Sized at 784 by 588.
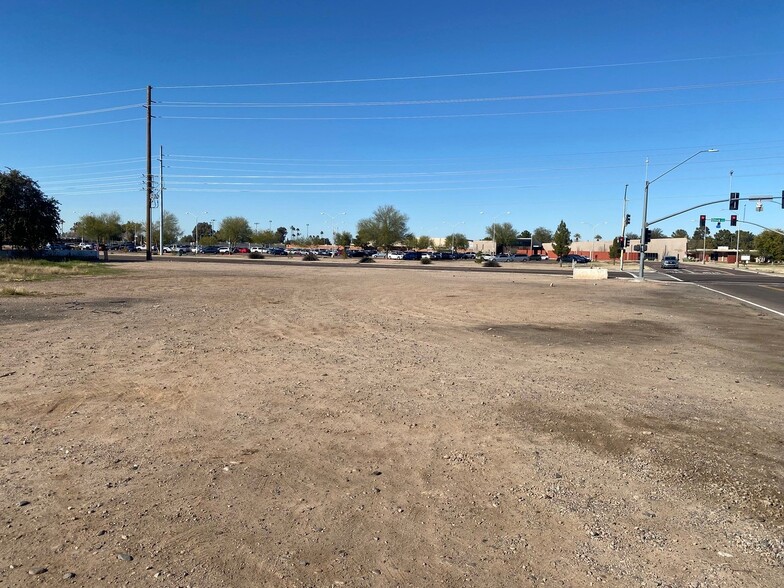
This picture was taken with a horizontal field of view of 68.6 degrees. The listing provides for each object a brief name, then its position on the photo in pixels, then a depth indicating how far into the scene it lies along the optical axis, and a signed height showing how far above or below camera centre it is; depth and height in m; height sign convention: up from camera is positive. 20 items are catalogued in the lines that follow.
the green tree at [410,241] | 152.98 +4.63
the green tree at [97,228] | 118.88 +4.72
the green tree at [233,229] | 172.25 +7.38
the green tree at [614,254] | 124.16 +2.06
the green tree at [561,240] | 119.06 +4.72
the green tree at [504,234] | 170.25 +7.79
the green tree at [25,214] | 49.91 +3.07
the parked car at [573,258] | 112.36 +0.81
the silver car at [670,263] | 77.56 +0.19
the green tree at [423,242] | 157.38 +4.50
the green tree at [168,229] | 152.88 +6.17
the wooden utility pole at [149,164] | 62.44 +9.47
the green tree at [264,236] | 182.62 +5.74
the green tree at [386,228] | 145.75 +7.40
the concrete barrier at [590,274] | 46.84 -0.92
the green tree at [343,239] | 156.62 +4.70
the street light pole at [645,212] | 47.59 +4.27
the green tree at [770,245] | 106.00 +4.37
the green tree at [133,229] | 168.00 +6.52
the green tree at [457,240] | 164.95 +5.48
